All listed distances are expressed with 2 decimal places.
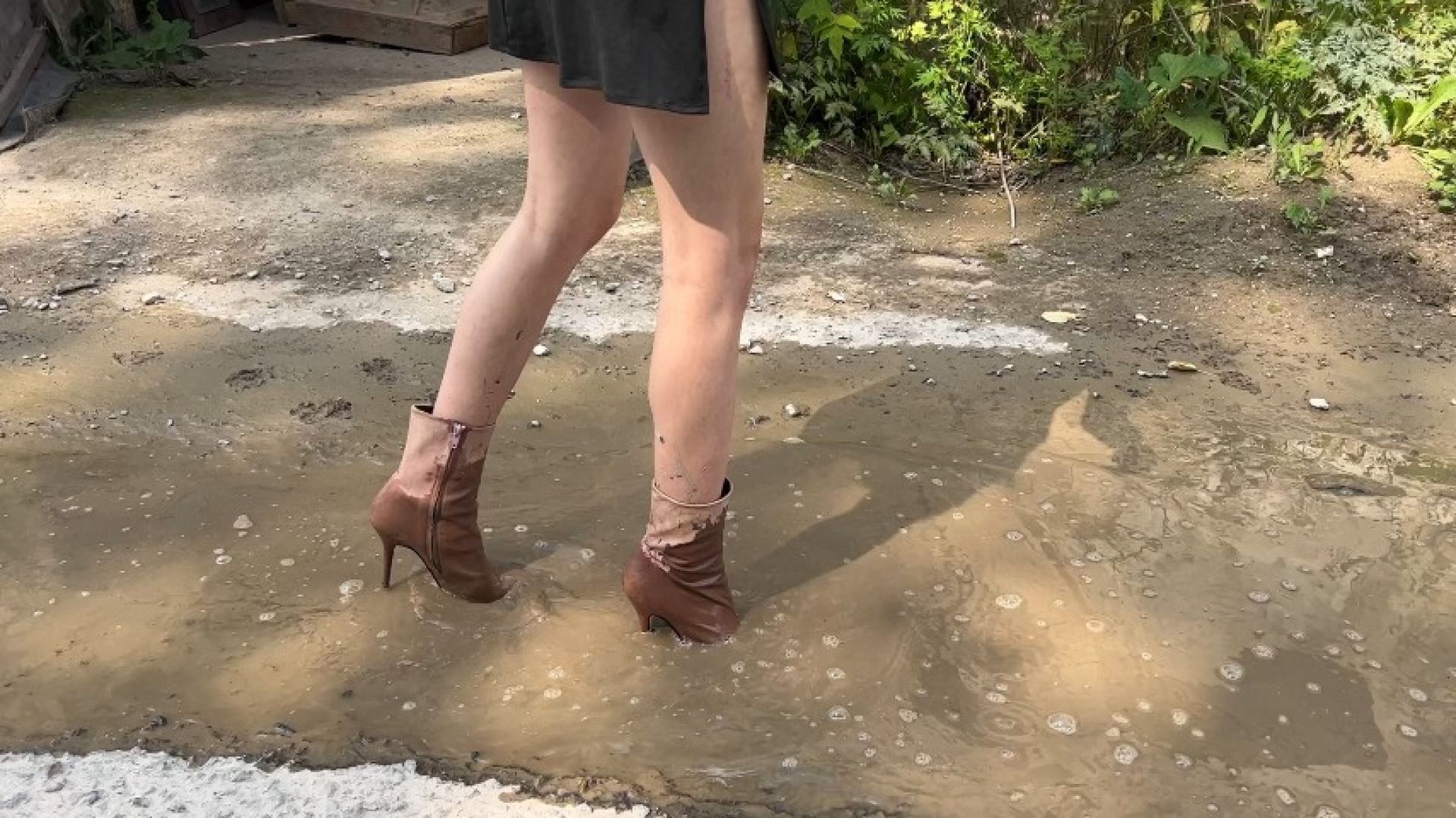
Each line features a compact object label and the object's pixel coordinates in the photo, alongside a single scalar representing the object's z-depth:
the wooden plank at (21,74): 5.55
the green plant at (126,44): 6.50
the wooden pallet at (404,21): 7.82
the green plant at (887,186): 4.76
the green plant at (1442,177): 4.16
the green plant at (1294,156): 4.41
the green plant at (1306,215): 4.15
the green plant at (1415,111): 4.32
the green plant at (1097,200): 4.52
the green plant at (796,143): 4.98
